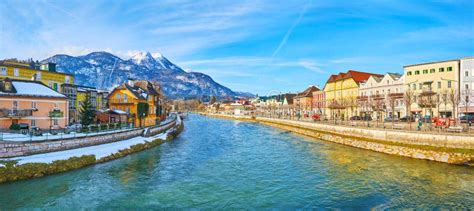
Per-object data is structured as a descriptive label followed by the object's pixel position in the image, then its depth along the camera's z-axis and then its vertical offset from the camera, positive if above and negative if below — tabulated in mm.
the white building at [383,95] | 60625 +2633
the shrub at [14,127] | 29750 -2003
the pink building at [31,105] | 30719 +194
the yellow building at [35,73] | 45188 +5519
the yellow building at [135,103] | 50375 +664
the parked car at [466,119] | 40809 -1635
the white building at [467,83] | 48469 +3967
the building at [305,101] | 104000 +2191
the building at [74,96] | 51062 +1878
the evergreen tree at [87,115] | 36675 -1064
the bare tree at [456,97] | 42928 +1481
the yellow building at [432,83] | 50625 +4391
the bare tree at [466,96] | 47588 +1796
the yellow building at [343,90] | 73075 +4699
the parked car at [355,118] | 62606 -2309
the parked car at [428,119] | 45625 -1946
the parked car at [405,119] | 52250 -2117
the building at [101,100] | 61831 +1481
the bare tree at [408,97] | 50625 +1845
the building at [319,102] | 92625 +1615
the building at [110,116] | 45366 -1530
